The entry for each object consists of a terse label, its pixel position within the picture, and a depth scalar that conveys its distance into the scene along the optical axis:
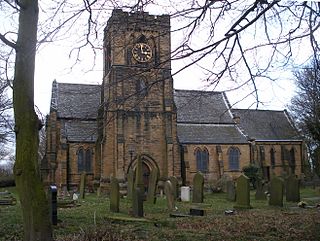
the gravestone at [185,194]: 22.00
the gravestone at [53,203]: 10.81
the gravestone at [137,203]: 13.75
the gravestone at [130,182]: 20.32
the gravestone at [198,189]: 20.53
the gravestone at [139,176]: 18.32
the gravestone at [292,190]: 20.36
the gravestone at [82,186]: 24.88
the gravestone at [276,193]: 17.59
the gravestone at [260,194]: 22.06
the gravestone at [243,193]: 16.17
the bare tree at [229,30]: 5.97
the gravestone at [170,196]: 16.28
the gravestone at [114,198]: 15.65
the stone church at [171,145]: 33.66
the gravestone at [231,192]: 22.03
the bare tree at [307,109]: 18.91
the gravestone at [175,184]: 22.27
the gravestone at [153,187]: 20.30
